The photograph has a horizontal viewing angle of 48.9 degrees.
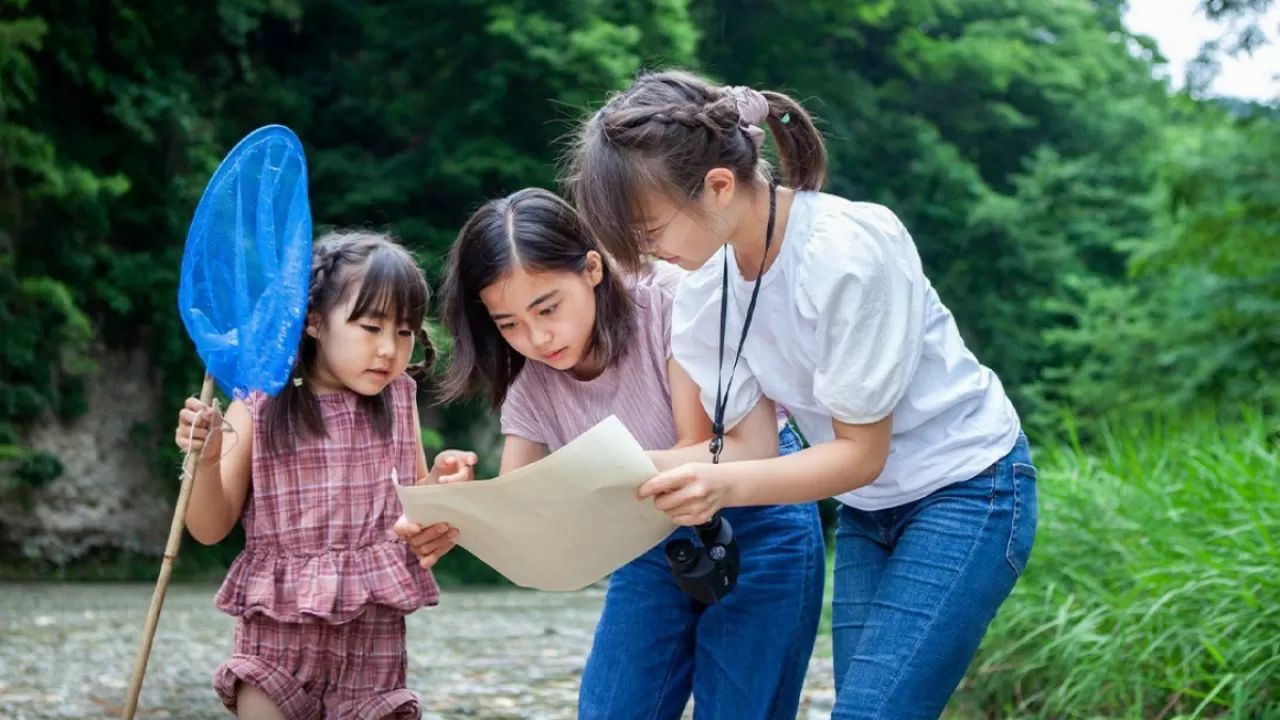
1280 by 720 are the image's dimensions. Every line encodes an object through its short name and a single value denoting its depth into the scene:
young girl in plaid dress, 2.62
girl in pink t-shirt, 2.38
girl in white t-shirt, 2.00
